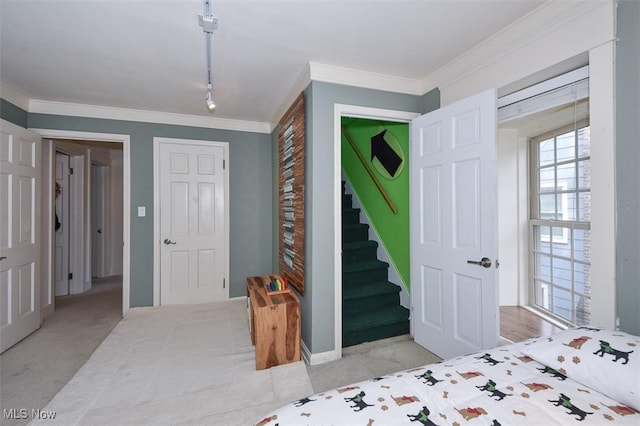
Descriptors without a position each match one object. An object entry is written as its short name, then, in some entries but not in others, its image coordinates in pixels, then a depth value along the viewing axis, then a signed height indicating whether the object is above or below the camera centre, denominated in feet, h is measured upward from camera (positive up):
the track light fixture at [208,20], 5.08 +3.55
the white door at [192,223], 11.60 -0.37
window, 8.20 -0.35
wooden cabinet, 7.19 -3.01
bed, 2.81 -2.00
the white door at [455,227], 6.31 -0.35
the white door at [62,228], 13.93 -0.65
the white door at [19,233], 8.19 -0.58
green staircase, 8.66 -2.74
